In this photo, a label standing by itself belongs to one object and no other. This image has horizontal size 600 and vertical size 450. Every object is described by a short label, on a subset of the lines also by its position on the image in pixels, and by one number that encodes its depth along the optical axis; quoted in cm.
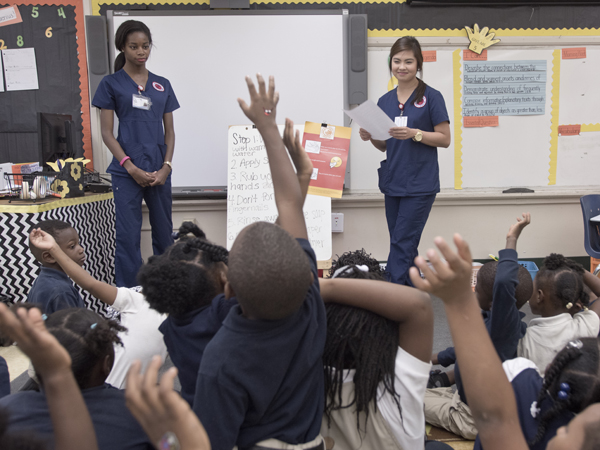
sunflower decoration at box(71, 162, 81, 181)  269
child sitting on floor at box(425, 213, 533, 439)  125
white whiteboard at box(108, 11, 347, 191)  326
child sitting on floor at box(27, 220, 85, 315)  159
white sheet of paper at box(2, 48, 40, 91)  325
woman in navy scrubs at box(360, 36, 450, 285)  250
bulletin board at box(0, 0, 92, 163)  323
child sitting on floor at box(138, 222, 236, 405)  94
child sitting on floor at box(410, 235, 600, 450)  60
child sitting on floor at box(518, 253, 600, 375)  140
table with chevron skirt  235
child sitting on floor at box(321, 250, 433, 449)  91
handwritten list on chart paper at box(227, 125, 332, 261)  317
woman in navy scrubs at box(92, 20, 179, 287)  254
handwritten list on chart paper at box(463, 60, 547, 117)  343
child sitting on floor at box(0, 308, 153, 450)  79
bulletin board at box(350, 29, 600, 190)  343
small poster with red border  289
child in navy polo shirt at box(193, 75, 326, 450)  72
